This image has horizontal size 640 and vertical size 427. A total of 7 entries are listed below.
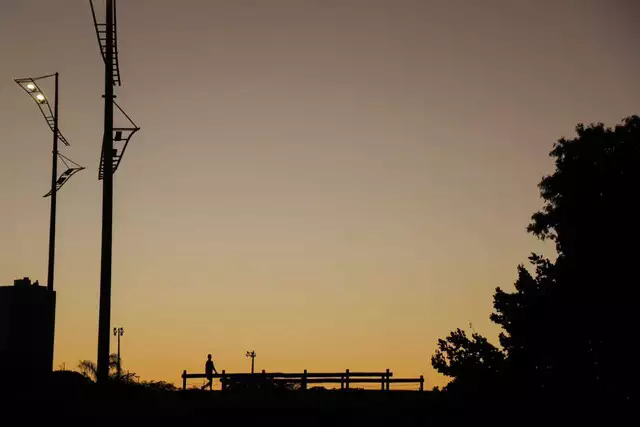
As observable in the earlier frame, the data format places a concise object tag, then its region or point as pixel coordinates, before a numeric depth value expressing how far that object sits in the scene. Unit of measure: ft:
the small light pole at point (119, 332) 348.38
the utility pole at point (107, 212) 77.20
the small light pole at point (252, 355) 390.21
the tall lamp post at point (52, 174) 105.29
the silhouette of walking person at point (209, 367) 122.62
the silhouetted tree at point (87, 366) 229.04
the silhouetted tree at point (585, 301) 125.29
